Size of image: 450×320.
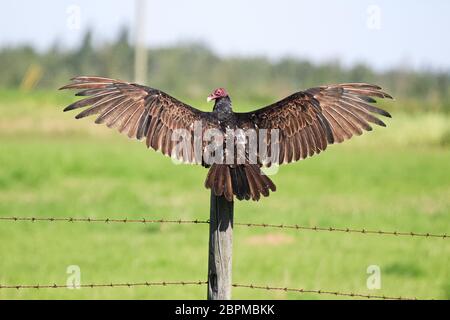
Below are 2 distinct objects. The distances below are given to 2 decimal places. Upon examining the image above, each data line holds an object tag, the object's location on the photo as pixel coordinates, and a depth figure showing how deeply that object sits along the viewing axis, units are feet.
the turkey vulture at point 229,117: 37.81
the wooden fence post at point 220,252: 32.42
